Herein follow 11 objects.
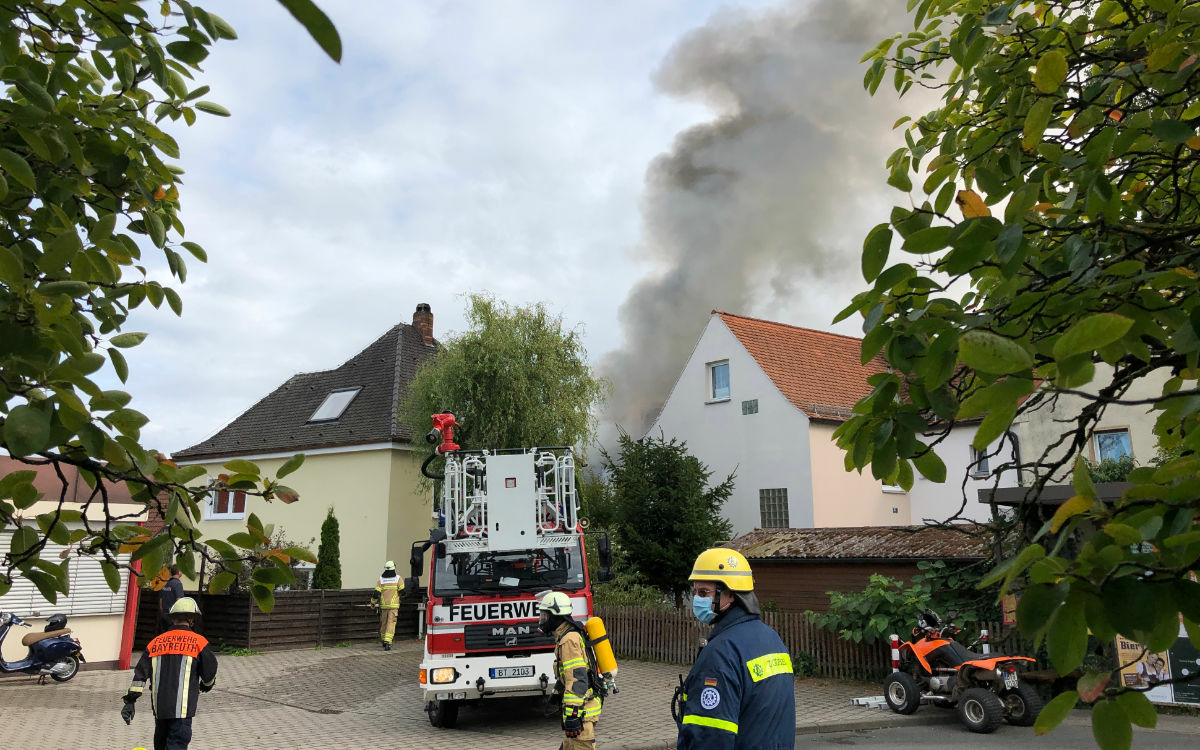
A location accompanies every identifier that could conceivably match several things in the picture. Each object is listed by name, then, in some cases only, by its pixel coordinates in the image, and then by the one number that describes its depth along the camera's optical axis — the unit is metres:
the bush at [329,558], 22.67
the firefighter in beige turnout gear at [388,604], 20.02
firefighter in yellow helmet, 3.70
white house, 25.52
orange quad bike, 11.07
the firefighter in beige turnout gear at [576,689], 7.41
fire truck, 10.83
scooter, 14.20
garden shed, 15.20
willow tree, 21.84
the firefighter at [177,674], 7.45
